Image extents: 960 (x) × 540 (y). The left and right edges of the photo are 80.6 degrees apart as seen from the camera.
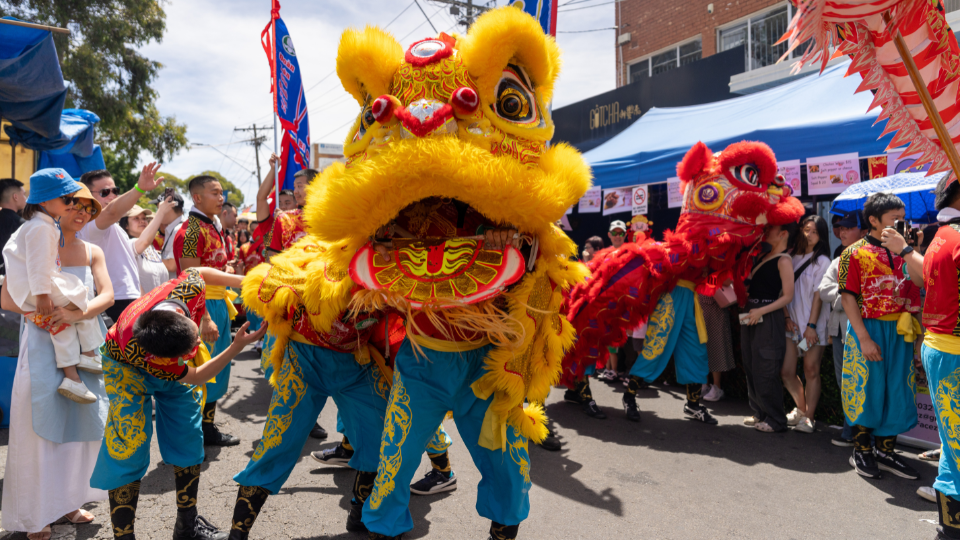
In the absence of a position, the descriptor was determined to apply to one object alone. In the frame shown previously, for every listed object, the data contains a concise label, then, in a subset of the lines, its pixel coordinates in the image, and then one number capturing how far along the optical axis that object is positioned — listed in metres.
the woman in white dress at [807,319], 4.34
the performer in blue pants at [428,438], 2.00
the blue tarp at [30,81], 3.55
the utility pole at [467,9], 14.35
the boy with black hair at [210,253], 3.96
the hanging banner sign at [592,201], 7.60
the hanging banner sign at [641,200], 6.74
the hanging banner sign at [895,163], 4.64
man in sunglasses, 3.30
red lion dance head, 4.07
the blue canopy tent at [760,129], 5.09
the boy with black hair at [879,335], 3.40
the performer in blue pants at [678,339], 4.43
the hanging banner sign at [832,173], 4.97
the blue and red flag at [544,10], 3.71
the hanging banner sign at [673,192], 6.17
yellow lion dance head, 1.79
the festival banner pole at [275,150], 4.80
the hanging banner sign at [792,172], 5.30
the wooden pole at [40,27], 3.43
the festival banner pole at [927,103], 1.66
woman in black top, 4.30
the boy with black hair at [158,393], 2.22
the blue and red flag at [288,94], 5.31
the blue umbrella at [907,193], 4.14
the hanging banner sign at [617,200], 7.12
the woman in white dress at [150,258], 3.97
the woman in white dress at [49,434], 2.54
